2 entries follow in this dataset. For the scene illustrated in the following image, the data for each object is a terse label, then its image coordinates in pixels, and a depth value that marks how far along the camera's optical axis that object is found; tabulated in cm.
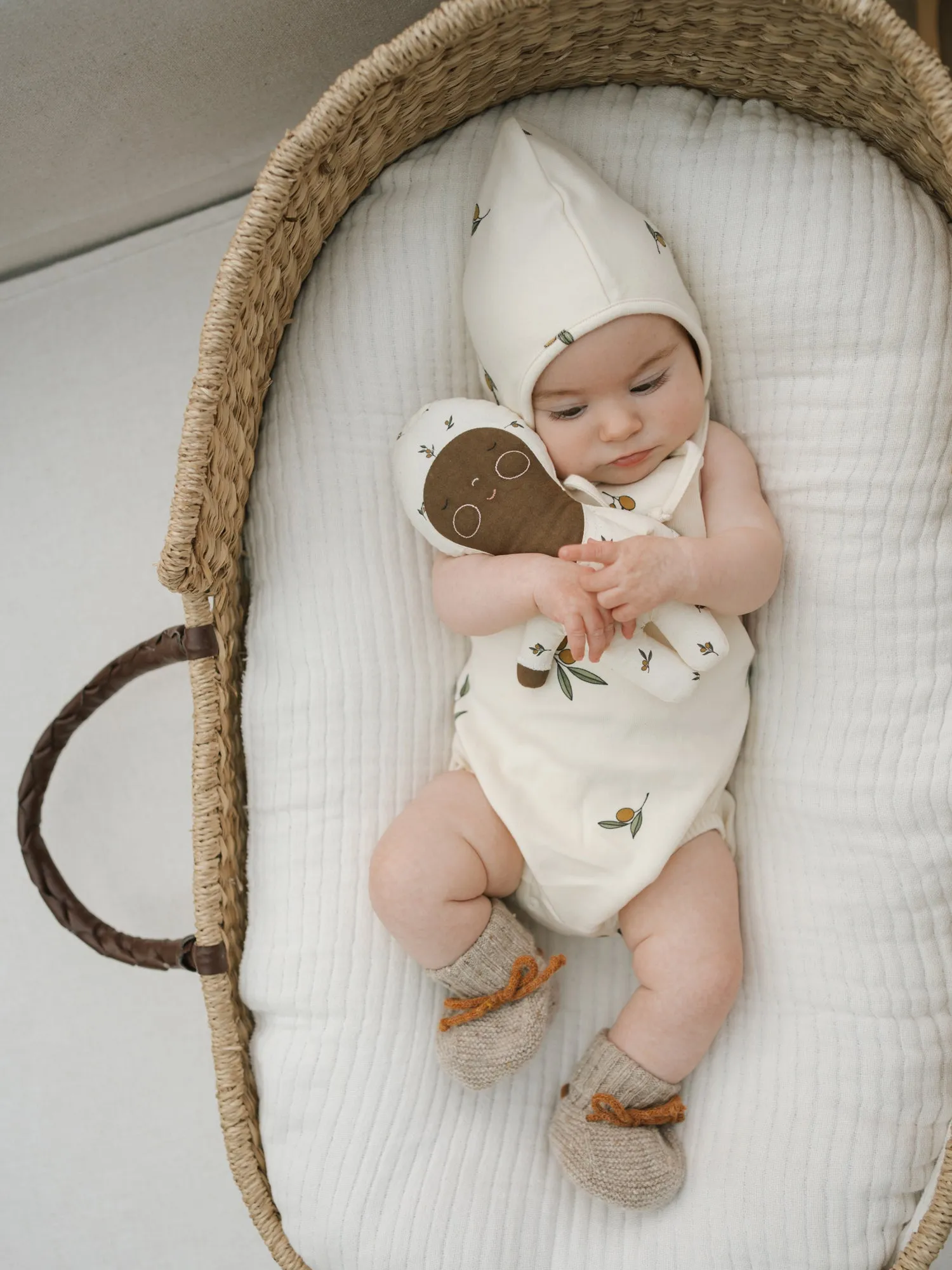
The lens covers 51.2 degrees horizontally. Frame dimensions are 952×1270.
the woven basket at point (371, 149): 98
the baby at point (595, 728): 101
